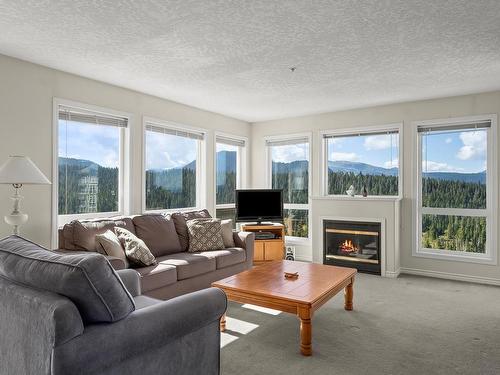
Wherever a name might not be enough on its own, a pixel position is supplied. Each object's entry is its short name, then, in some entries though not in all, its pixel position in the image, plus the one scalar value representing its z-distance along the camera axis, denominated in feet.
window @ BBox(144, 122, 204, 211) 16.38
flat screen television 19.01
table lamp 9.82
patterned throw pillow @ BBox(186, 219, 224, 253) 14.49
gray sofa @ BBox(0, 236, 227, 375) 4.81
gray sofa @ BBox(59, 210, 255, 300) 11.49
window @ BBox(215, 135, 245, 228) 20.30
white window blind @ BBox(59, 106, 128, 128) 13.11
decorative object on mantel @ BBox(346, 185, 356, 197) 18.51
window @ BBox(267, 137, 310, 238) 20.79
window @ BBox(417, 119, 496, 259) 15.93
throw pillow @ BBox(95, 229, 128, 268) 11.23
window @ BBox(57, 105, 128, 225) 13.24
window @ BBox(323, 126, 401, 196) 18.15
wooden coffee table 8.98
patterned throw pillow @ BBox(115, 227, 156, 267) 11.60
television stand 17.97
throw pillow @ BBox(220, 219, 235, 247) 15.33
